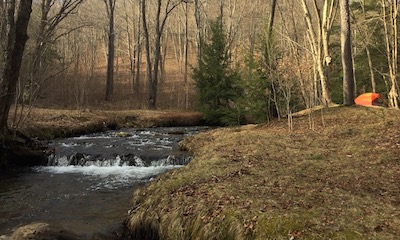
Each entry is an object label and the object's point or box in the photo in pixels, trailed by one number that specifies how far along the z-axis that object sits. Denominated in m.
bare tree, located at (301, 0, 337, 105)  15.64
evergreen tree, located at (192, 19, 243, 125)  22.91
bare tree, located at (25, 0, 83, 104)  10.23
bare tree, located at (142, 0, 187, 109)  27.62
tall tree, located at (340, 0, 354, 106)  13.79
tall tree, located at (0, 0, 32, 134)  9.99
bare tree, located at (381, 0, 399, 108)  12.73
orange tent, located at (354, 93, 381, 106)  17.48
